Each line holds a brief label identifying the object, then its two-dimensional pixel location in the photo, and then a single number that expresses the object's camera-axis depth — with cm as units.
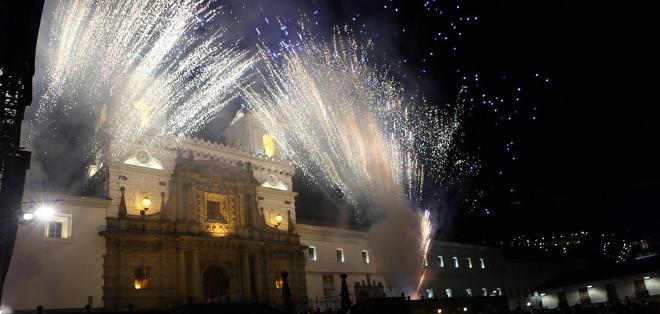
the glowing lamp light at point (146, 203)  3218
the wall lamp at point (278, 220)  3909
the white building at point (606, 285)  4225
